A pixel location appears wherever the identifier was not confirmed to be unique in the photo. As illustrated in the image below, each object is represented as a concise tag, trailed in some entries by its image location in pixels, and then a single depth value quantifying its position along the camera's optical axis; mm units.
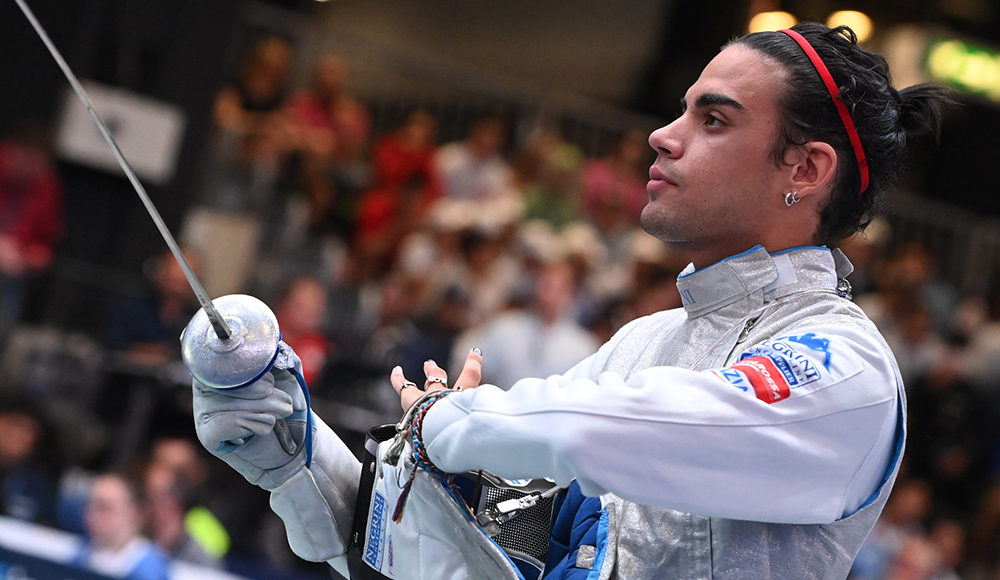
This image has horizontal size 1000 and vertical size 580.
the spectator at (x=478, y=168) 13953
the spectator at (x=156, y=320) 11062
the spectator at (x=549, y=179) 13906
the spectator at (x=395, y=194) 12914
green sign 16375
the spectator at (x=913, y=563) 11742
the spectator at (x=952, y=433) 13484
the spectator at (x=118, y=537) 7633
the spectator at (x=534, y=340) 11234
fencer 2762
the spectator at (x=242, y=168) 12727
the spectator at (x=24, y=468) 9617
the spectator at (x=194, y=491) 9820
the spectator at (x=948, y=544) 12555
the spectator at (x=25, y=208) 11187
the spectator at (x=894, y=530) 11898
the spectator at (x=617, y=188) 14602
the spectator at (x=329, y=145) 12992
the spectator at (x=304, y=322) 11063
